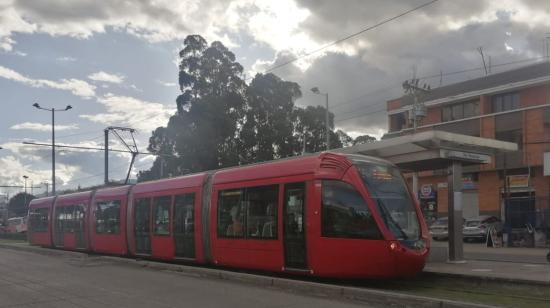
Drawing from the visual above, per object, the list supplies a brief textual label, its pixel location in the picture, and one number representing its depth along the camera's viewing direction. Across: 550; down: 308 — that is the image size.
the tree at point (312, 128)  50.94
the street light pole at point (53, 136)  44.66
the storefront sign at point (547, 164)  32.44
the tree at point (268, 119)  46.66
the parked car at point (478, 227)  34.00
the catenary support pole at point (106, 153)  38.19
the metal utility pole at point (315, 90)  45.28
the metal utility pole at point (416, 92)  39.59
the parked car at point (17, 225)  68.44
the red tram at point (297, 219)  11.94
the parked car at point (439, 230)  35.65
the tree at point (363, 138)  67.06
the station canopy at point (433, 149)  15.41
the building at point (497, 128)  38.97
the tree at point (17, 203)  122.19
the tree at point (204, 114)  43.50
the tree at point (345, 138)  61.74
